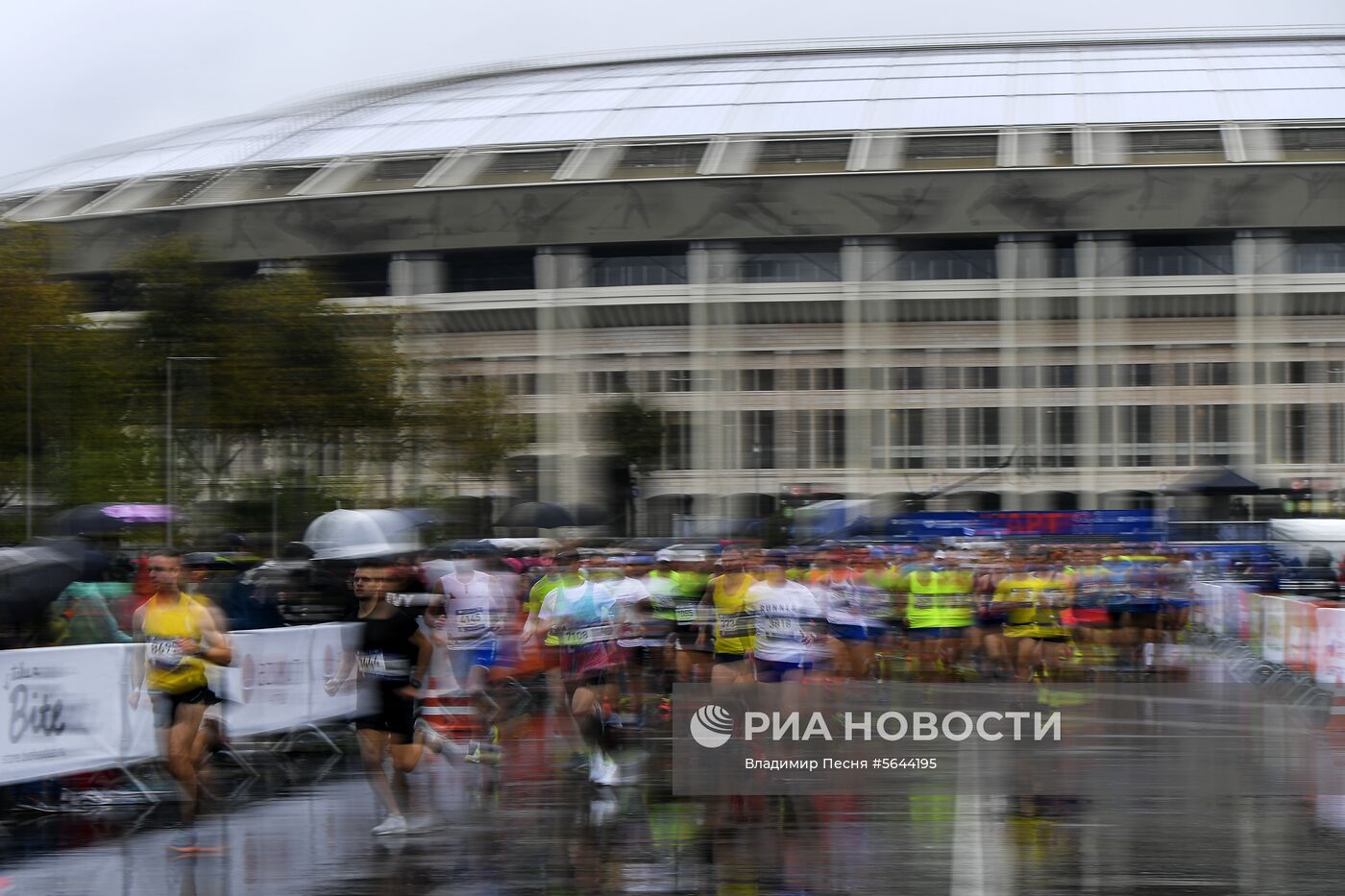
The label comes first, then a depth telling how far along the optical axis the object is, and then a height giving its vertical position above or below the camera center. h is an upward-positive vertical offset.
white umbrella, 25.23 -0.95
